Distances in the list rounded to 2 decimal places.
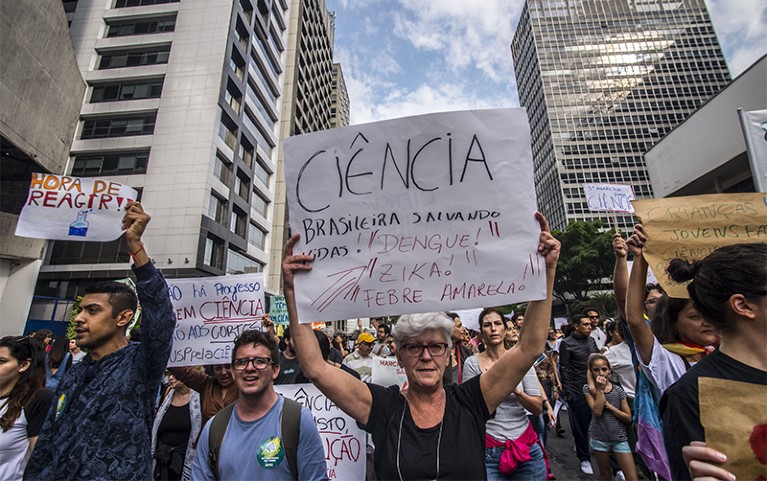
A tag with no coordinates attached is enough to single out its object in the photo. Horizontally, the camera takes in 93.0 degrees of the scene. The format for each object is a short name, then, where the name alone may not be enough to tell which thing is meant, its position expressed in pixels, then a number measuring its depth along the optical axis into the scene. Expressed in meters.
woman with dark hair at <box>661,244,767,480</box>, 1.10
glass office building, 68.44
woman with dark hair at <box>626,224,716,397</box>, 2.31
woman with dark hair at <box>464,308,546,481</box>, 2.92
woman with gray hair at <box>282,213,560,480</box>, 1.72
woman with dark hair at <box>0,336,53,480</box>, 2.55
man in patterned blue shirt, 1.95
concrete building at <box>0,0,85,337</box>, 13.20
